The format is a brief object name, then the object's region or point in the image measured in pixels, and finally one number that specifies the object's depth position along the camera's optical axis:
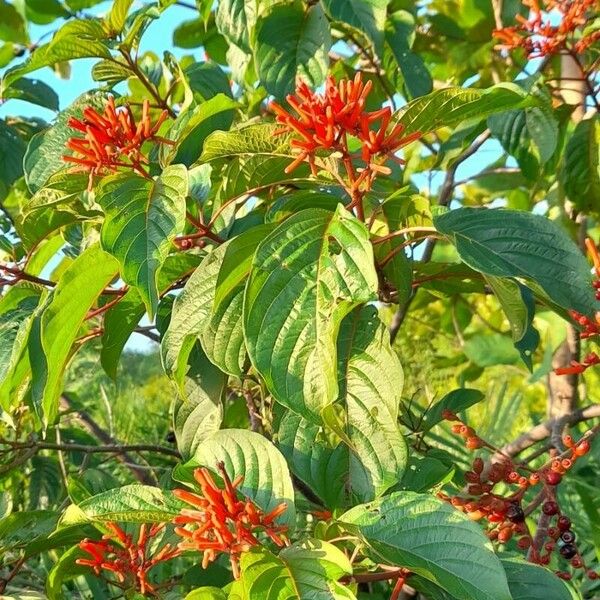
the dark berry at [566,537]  1.50
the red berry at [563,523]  1.49
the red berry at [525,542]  1.46
